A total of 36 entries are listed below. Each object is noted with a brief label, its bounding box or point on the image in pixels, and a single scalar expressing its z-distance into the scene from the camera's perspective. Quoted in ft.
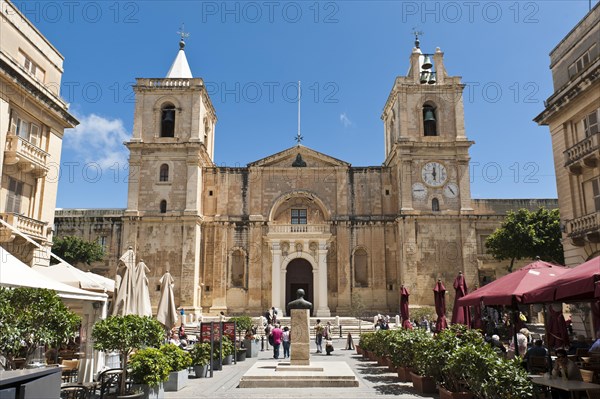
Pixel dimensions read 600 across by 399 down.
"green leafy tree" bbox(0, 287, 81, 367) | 24.54
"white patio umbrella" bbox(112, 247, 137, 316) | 42.98
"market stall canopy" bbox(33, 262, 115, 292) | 42.16
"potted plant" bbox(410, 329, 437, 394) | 33.27
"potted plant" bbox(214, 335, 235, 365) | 50.40
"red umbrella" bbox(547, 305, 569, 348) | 46.44
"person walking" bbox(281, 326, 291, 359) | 59.41
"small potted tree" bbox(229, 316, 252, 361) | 61.36
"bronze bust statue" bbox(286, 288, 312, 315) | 46.36
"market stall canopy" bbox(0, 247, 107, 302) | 23.92
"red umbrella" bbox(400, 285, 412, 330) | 66.39
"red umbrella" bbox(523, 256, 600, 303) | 22.61
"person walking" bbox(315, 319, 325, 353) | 68.44
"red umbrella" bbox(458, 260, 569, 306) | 32.04
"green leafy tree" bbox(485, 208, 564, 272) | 97.25
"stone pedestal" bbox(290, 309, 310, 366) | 45.09
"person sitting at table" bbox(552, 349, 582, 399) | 26.30
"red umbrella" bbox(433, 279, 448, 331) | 56.70
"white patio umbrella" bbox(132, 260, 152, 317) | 44.62
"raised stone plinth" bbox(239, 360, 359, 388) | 39.04
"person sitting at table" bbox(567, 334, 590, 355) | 42.73
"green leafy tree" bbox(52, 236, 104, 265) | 105.60
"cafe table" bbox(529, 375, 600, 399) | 23.67
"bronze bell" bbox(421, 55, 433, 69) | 119.85
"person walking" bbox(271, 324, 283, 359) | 60.34
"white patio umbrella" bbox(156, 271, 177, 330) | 49.06
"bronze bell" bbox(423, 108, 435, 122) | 114.78
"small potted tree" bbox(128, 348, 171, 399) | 30.83
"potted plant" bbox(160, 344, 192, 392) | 36.58
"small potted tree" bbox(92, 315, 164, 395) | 30.27
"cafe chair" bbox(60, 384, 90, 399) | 26.70
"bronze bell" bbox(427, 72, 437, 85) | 117.50
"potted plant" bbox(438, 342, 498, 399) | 25.04
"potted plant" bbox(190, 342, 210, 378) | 45.14
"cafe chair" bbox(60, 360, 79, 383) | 36.70
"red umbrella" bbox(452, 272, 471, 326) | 52.06
